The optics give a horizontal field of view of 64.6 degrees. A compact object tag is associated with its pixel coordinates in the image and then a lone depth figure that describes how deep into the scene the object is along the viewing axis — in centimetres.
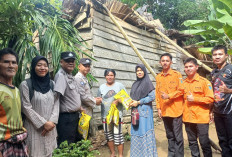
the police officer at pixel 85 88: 286
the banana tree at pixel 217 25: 421
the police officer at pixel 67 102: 255
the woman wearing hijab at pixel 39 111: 215
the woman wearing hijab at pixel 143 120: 322
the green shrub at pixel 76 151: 177
